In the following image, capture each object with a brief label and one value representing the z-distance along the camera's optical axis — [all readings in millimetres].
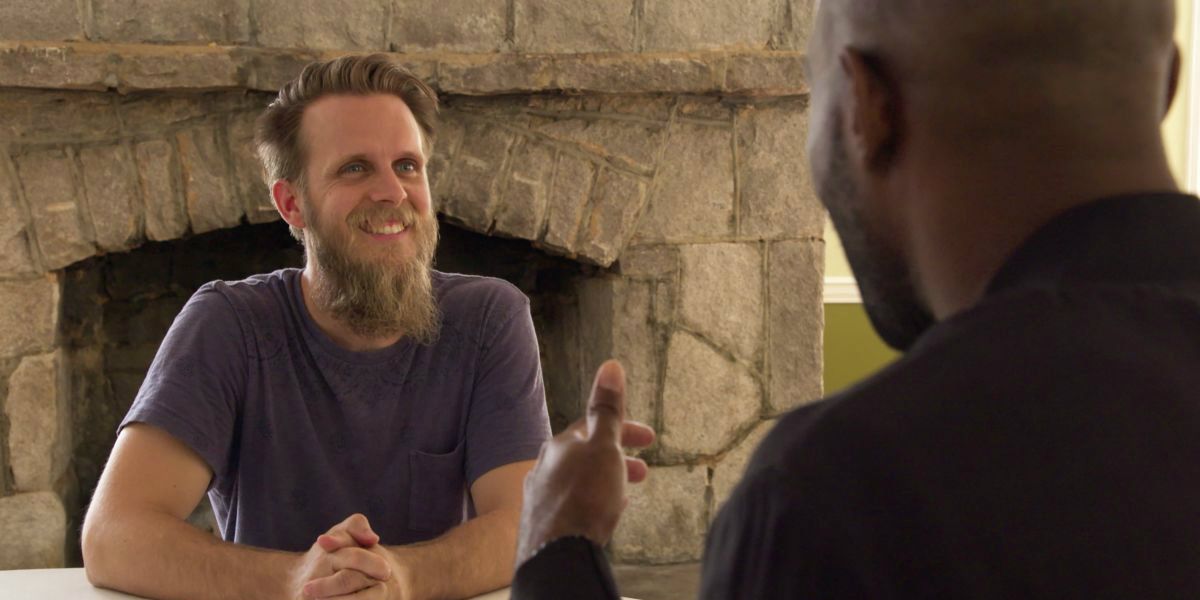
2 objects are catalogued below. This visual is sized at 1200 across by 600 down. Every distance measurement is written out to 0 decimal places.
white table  1448
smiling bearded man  1526
